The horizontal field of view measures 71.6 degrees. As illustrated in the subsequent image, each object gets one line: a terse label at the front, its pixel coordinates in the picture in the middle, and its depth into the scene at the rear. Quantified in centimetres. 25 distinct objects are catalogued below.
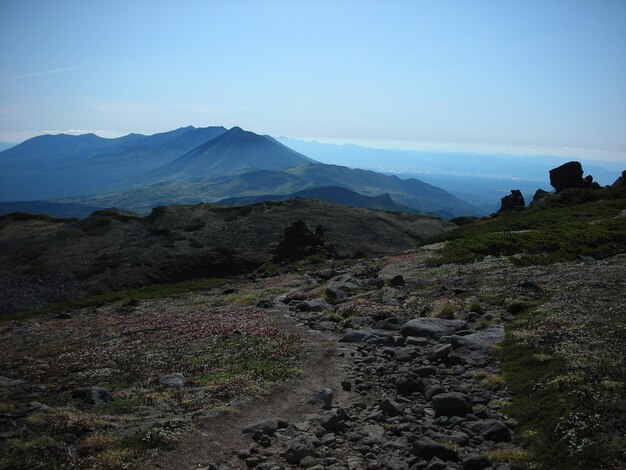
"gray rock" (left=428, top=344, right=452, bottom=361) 1981
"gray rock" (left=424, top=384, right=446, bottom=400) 1622
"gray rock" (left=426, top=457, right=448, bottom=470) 1117
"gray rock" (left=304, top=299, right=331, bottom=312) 3460
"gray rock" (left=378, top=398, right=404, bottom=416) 1511
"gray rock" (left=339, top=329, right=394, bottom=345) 2369
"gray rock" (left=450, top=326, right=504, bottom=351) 2038
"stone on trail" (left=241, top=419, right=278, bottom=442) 1424
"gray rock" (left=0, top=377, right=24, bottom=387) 1906
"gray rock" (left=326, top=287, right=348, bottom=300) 3688
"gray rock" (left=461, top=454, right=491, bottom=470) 1123
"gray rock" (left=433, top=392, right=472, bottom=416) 1445
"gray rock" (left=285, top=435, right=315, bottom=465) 1266
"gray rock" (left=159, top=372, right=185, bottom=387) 1905
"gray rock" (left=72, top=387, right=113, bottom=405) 1675
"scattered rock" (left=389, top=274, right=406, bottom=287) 3653
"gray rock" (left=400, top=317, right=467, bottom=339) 2330
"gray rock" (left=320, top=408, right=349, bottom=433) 1459
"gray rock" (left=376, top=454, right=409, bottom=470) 1163
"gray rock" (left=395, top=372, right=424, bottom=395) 1700
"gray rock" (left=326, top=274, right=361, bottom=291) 3959
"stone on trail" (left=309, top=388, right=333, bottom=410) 1655
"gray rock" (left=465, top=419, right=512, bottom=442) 1248
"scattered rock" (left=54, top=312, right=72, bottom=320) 4972
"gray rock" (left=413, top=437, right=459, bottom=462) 1180
